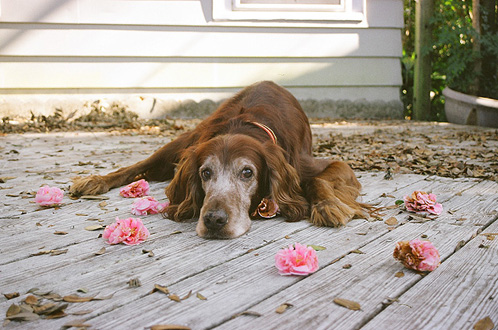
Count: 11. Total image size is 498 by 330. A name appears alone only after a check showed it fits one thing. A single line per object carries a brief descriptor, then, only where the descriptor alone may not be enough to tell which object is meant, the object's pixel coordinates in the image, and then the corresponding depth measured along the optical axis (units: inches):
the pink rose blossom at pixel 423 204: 92.6
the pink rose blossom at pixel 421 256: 63.1
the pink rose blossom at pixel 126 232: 76.9
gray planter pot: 244.8
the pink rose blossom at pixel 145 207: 96.8
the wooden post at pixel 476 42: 266.4
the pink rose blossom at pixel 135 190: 113.9
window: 268.7
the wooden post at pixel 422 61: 282.0
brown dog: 87.9
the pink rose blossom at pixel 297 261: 63.1
